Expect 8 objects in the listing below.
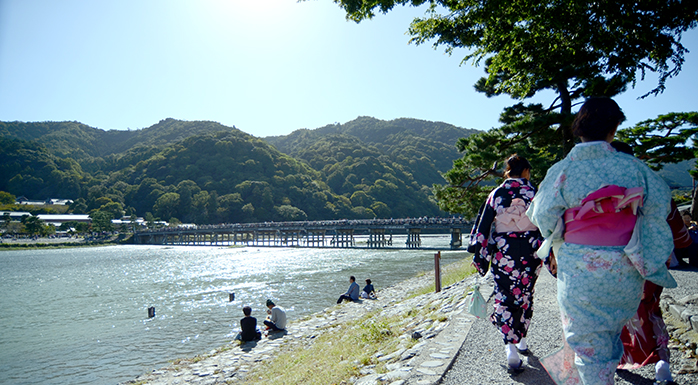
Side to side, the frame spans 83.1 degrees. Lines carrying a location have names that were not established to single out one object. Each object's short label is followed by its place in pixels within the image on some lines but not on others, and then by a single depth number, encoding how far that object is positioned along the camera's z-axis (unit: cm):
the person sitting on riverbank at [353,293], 1147
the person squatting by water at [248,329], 827
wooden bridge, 4228
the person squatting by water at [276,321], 882
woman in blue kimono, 173
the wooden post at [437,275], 829
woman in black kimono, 297
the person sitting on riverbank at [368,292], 1201
